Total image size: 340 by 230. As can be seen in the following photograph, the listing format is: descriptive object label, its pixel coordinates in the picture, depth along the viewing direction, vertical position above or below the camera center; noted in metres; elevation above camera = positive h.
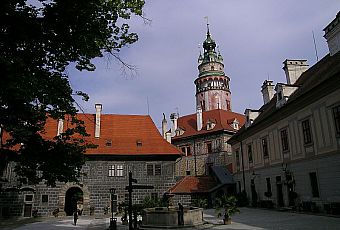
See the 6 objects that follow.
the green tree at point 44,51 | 6.89 +3.40
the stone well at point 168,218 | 15.41 -1.30
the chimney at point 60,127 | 30.89 +6.51
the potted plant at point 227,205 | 16.33 -0.77
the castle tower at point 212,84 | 56.68 +19.43
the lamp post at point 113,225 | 16.41 -1.63
